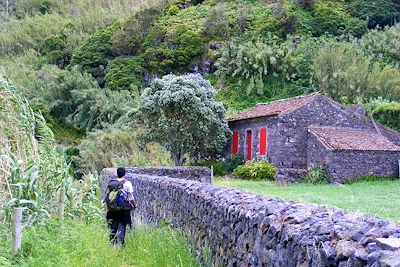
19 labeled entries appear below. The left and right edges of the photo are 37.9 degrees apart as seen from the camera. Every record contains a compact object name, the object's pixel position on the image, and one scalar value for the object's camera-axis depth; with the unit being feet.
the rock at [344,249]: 9.39
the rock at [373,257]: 8.38
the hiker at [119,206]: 32.22
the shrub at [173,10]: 204.58
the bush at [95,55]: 177.78
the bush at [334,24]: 175.63
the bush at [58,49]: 193.36
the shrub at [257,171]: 85.71
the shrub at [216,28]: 173.17
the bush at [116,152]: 81.51
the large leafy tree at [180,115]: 92.68
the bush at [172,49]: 163.73
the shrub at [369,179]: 80.30
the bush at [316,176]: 80.49
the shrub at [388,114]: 97.50
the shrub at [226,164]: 97.50
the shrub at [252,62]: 146.10
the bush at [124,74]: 157.99
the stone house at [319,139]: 82.38
